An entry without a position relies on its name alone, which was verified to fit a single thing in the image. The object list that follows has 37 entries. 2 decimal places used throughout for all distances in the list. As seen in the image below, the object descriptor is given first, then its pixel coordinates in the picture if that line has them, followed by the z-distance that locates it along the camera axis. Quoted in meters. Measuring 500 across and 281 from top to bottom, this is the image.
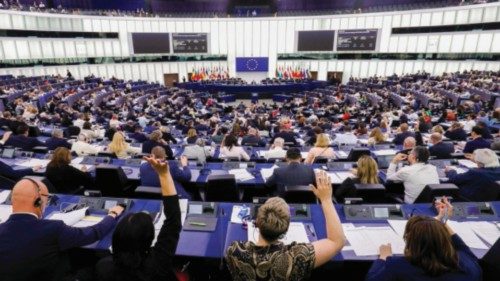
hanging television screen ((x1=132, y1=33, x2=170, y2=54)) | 27.91
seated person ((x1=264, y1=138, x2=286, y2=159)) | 6.07
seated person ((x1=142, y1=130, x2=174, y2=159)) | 6.34
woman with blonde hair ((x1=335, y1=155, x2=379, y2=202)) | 3.90
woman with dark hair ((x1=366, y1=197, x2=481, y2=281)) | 1.79
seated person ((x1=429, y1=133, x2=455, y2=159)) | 5.96
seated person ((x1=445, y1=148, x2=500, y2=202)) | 4.03
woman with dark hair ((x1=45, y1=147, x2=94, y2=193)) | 4.53
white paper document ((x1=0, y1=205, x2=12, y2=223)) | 3.36
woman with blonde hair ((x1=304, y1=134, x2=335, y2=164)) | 5.81
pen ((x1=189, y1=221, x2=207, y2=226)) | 3.23
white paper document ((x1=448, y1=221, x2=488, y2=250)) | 2.87
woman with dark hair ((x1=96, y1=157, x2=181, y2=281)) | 1.76
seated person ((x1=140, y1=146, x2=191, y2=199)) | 4.20
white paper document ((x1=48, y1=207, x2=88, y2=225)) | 3.29
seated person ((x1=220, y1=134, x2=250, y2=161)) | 6.17
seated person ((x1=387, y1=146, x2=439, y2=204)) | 4.09
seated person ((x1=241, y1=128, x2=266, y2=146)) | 7.68
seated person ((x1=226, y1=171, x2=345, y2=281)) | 1.70
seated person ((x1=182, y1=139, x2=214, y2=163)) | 6.16
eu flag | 31.91
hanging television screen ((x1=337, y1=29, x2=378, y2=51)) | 26.81
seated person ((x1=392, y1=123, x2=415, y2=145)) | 7.45
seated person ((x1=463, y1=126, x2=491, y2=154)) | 5.91
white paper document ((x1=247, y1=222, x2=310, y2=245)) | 2.98
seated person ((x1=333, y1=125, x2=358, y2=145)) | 7.76
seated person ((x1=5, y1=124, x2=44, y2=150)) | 6.59
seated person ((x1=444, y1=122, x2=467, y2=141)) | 7.66
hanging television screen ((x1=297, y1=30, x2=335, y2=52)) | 28.09
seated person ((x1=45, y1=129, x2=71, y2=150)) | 6.56
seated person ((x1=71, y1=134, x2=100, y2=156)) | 6.43
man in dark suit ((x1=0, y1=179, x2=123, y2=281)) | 2.03
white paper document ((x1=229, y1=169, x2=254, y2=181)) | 4.94
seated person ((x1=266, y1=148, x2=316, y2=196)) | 4.25
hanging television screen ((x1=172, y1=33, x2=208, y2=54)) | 29.09
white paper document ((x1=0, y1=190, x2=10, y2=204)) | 3.76
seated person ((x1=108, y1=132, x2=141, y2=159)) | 6.30
